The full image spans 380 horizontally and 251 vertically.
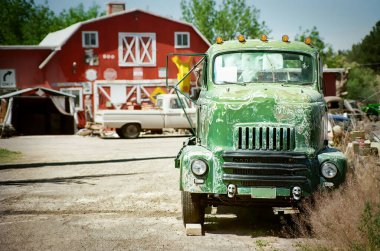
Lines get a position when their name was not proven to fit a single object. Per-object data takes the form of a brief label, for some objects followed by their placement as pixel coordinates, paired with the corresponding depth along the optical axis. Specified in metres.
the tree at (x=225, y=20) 57.75
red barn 32.50
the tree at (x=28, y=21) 62.81
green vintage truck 6.91
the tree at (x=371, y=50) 69.25
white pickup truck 24.64
